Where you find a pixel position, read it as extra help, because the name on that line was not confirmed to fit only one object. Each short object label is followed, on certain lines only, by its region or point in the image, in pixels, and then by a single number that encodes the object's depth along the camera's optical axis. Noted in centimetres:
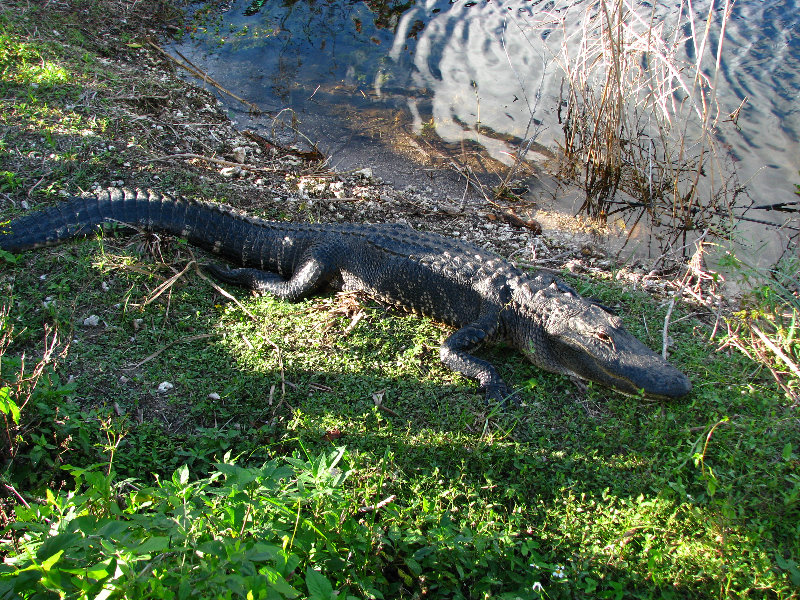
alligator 373
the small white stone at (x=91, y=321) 376
